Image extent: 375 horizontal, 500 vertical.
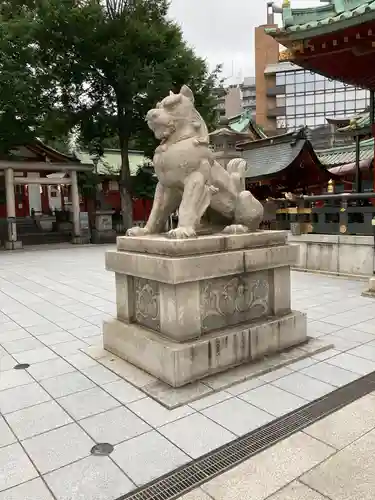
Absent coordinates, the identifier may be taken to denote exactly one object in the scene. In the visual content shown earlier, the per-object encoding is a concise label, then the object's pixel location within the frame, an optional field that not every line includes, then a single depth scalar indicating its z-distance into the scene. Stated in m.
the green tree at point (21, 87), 15.76
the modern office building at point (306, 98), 41.25
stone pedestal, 3.45
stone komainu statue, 3.80
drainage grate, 2.22
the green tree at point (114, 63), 16.19
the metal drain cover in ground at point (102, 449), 2.54
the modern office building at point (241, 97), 57.78
